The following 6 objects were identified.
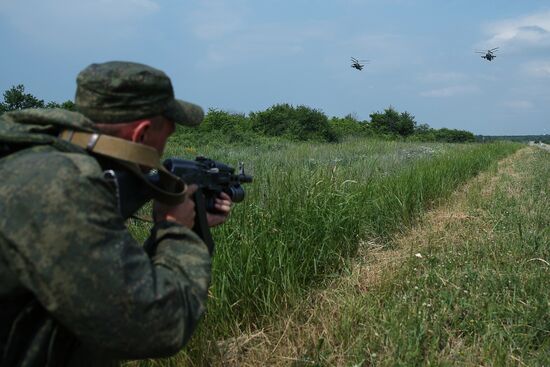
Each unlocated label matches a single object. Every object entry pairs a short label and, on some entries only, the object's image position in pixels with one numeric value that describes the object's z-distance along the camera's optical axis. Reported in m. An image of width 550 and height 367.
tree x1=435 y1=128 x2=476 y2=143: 63.42
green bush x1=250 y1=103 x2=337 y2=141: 29.08
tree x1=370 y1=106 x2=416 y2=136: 48.28
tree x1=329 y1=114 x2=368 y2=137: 35.28
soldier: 1.39
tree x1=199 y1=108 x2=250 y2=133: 26.95
